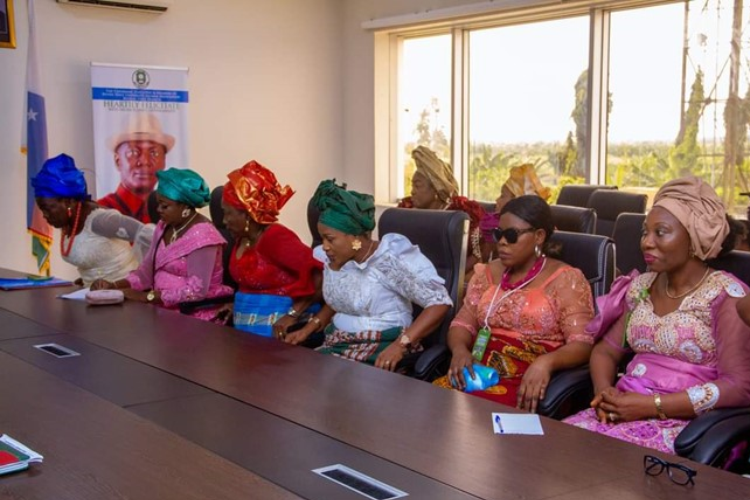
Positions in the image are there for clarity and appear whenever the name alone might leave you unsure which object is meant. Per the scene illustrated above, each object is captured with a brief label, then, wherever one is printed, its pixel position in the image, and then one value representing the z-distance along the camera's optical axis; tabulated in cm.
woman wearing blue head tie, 441
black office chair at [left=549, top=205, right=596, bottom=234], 394
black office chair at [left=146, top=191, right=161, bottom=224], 552
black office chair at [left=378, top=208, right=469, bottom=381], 339
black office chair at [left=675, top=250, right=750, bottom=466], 214
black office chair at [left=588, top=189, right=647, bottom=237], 514
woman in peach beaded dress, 292
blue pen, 195
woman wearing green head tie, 326
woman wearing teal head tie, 398
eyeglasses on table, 164
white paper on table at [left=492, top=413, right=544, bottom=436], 195
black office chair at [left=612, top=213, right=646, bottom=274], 399
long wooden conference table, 164
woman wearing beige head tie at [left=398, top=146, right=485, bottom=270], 523
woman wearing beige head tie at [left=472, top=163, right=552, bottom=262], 582
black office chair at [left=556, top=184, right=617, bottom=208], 591
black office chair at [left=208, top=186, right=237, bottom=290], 464
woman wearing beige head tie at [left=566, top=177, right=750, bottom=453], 242
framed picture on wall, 548
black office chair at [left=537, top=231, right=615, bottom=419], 273
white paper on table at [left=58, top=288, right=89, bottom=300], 385
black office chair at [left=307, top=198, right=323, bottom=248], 471
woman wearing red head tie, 373
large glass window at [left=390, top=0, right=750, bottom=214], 593
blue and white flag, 651
